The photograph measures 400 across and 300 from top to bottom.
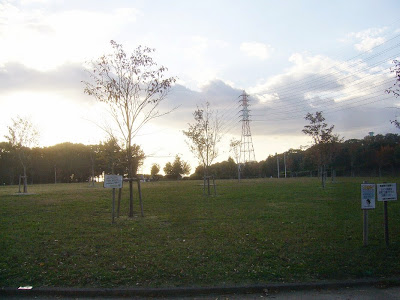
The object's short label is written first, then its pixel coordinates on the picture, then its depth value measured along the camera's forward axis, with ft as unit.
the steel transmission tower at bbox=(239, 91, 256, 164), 200.23
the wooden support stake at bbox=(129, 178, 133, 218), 43.83
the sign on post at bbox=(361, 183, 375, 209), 26.37
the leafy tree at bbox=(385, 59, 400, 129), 31.83
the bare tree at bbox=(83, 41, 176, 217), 45.80
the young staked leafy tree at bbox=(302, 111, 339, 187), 107.45
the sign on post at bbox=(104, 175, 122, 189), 39.93
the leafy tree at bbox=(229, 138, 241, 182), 175.63
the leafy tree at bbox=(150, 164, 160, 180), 313.12
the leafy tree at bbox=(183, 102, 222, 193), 91.35
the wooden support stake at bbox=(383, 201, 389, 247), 26.37
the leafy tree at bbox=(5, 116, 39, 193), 85.05
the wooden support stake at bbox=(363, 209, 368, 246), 26.99
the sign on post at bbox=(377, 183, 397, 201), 26.35
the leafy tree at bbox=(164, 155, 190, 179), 257.96
